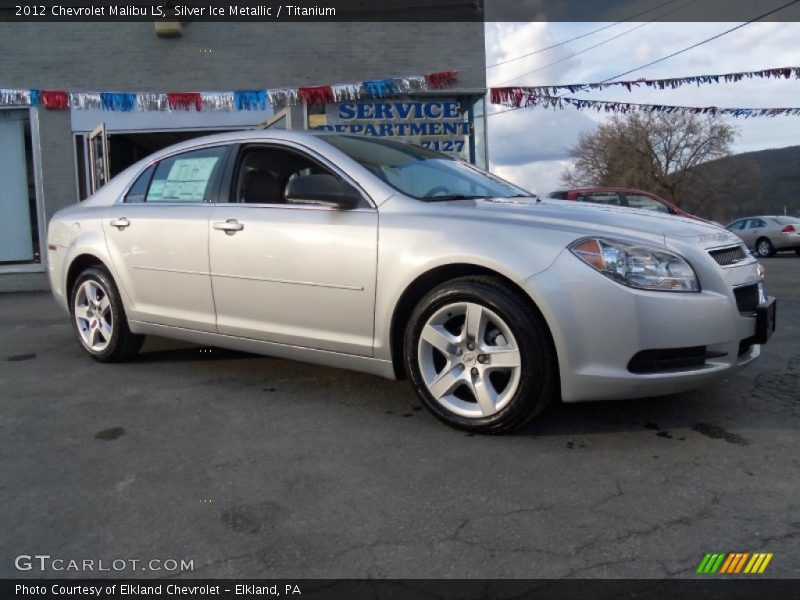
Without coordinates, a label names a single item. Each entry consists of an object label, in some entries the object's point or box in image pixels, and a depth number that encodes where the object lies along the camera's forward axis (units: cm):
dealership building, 1078
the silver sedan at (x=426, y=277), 310
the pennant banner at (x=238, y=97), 1073
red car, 1356
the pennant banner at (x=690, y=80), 1420
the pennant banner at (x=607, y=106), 1278
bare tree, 4891
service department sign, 1108
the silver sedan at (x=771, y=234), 1989
